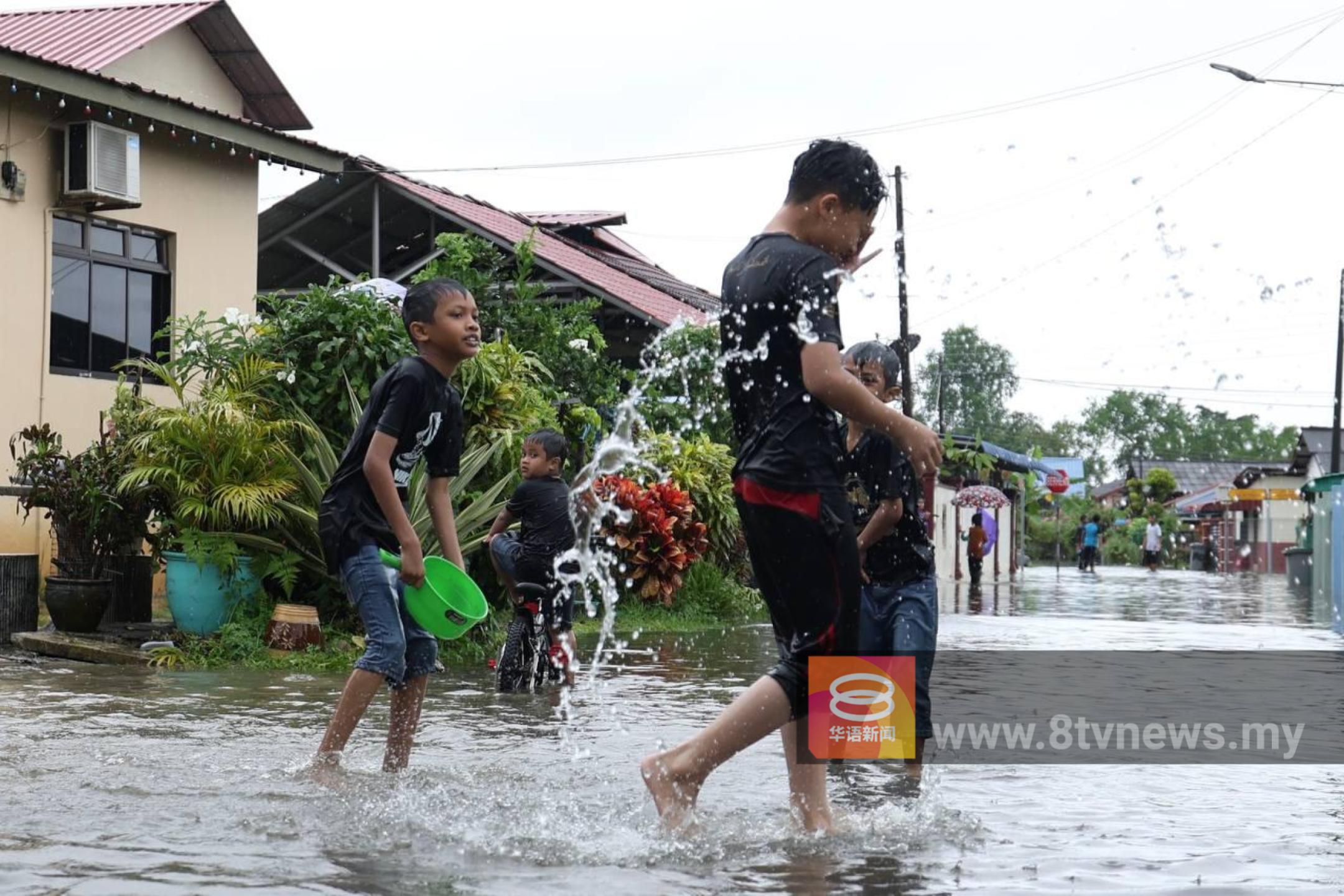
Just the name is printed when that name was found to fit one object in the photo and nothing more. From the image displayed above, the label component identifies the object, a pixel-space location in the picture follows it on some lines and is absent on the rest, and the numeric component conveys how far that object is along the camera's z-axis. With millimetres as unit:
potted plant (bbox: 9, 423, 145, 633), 9750
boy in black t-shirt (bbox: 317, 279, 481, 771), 4988
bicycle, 8125
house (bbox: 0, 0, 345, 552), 13523
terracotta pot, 9391
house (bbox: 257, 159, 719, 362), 21906
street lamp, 42594
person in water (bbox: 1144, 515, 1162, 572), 48969
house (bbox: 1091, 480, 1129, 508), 112188
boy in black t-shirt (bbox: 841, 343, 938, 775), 5352
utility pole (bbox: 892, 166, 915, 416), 27844
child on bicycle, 8234
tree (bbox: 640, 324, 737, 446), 17938
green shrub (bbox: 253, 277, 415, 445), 10359
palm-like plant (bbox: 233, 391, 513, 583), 9672
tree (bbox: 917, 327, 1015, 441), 87375
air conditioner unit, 13625
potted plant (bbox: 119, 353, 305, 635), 9398
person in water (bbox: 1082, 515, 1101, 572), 48031
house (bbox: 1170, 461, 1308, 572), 53375
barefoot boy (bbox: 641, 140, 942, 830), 4055
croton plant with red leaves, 13453
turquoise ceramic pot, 9539
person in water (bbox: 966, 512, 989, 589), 30656
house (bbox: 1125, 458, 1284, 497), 92438
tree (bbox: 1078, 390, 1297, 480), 92625
